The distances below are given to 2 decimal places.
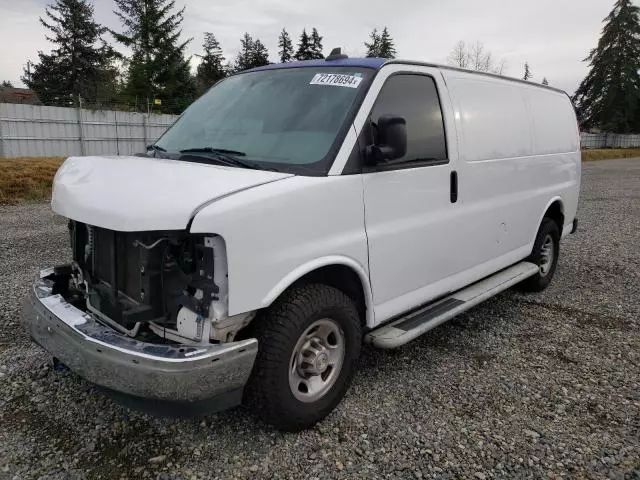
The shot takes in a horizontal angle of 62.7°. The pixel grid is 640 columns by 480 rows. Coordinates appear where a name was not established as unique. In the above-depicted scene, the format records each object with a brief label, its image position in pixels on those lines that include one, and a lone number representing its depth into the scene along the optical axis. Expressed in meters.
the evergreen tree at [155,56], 39.59
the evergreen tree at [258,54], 65.93
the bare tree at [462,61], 40.04
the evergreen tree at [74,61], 48.22
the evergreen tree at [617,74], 57.62
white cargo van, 2.58
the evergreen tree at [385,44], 56.09
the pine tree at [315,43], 62.78
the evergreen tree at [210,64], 62.03
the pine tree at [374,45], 60.18
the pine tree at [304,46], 62.34
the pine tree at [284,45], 67.94
